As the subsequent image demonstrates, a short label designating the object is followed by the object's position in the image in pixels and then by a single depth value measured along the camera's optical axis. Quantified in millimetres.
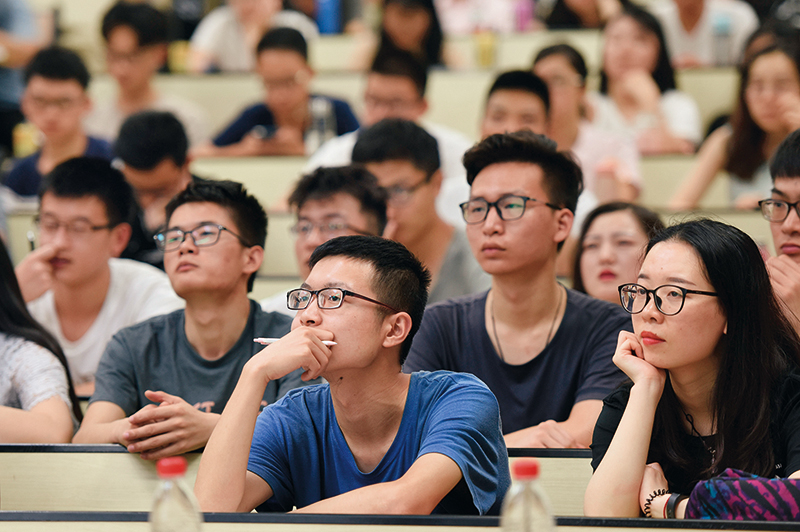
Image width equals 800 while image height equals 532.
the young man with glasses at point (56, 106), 8125
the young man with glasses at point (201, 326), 4488
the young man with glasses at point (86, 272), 5504
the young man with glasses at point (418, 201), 5926
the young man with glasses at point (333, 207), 5215
